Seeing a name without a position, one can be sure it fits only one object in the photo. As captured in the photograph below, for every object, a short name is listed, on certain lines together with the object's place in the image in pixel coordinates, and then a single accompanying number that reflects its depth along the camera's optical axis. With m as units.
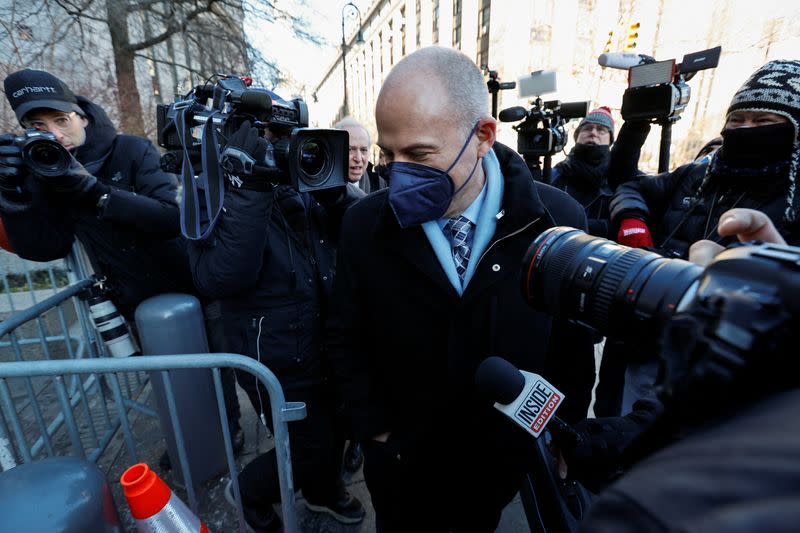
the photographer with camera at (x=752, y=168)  1.54
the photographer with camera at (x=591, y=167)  3.16
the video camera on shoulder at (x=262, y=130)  1.52
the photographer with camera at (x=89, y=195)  1.82
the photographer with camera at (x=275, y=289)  1.51
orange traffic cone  1.07
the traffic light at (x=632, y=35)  6.87
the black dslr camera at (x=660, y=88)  2.14
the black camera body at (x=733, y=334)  0.41
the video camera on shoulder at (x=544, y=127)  3.10
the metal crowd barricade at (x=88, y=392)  1.25
